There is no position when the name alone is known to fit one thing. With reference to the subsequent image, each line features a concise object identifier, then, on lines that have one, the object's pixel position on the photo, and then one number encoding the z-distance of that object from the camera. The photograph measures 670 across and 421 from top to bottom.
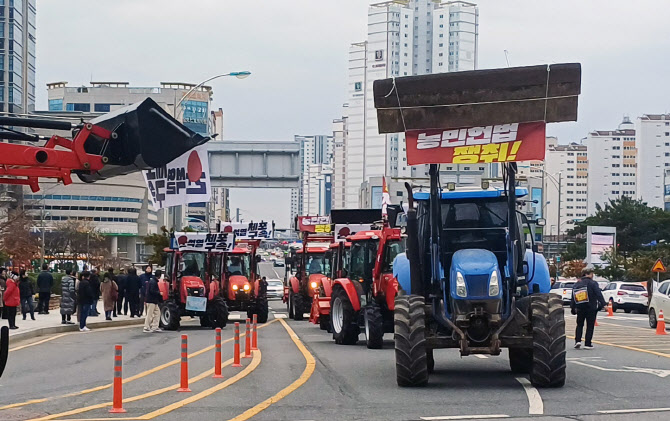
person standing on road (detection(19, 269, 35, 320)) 31.23
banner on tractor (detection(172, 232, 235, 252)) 31.89
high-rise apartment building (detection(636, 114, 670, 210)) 190.25
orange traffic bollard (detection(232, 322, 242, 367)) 17.30
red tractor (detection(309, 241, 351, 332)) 25.84
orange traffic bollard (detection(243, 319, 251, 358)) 19.69
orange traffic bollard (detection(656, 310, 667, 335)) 29.78
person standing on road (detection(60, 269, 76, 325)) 31.09
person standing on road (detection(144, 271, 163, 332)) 29.72
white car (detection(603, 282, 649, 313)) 51.44
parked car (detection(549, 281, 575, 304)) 57.09
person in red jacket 27.45
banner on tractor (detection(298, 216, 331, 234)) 37.97
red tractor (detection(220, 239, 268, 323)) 33.72
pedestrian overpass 46.97
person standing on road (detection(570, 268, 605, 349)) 21.95
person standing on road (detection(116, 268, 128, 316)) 37.41
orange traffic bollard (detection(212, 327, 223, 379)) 15.72
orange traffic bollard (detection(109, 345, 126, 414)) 11.93
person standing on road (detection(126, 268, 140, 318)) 36.69
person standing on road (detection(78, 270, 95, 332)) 29.50
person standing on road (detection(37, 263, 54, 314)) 34.06
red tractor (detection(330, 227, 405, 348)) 21.69
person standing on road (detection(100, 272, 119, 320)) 34.25
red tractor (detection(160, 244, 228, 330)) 30.67
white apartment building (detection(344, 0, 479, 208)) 184.75
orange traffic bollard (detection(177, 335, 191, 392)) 13.75
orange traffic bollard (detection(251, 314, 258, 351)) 21.52
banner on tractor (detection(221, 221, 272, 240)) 34.97
